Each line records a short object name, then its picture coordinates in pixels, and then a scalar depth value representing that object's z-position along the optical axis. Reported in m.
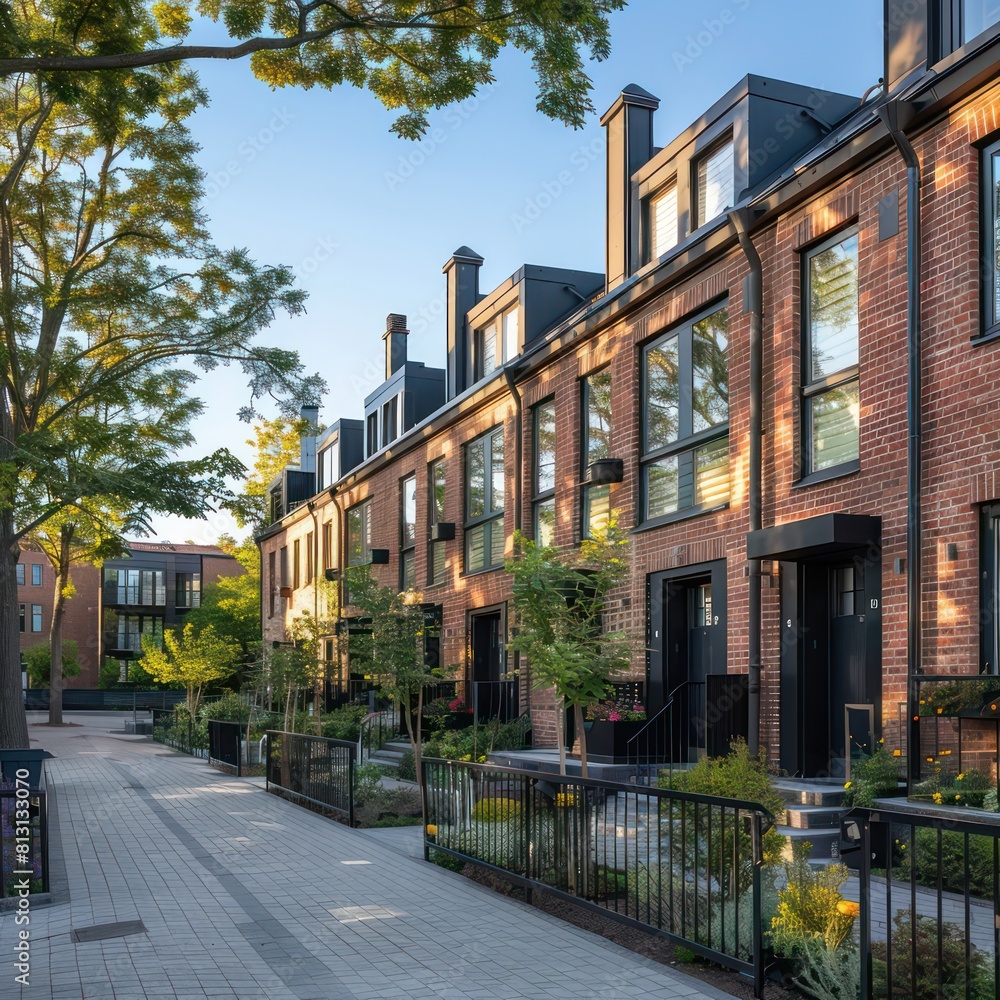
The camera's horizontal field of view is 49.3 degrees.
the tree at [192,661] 31.05
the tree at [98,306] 15.63
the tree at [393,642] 15.66
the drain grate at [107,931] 6.87
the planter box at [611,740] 12.70
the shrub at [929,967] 4.64
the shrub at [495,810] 8.27
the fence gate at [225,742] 19.58
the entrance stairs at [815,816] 8.81
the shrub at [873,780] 8.95
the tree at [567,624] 10.40
